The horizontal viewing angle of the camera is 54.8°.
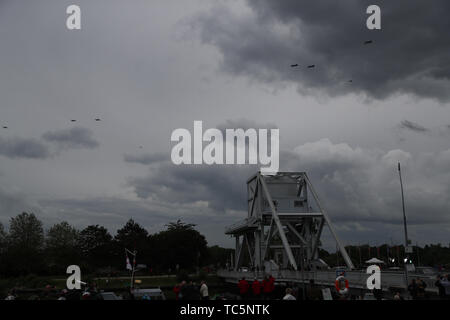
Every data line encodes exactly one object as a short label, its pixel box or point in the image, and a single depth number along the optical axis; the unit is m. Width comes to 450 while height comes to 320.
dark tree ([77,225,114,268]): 126.25
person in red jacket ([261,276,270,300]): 24.19
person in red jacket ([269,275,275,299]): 24.33
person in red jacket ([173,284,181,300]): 18.27
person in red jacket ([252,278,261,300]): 23.31
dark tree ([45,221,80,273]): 111.31
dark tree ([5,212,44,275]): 98.19
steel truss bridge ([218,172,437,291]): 66.44
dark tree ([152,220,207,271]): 121.12
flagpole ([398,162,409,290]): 34.31
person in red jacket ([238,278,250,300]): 24.25
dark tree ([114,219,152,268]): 122.38
